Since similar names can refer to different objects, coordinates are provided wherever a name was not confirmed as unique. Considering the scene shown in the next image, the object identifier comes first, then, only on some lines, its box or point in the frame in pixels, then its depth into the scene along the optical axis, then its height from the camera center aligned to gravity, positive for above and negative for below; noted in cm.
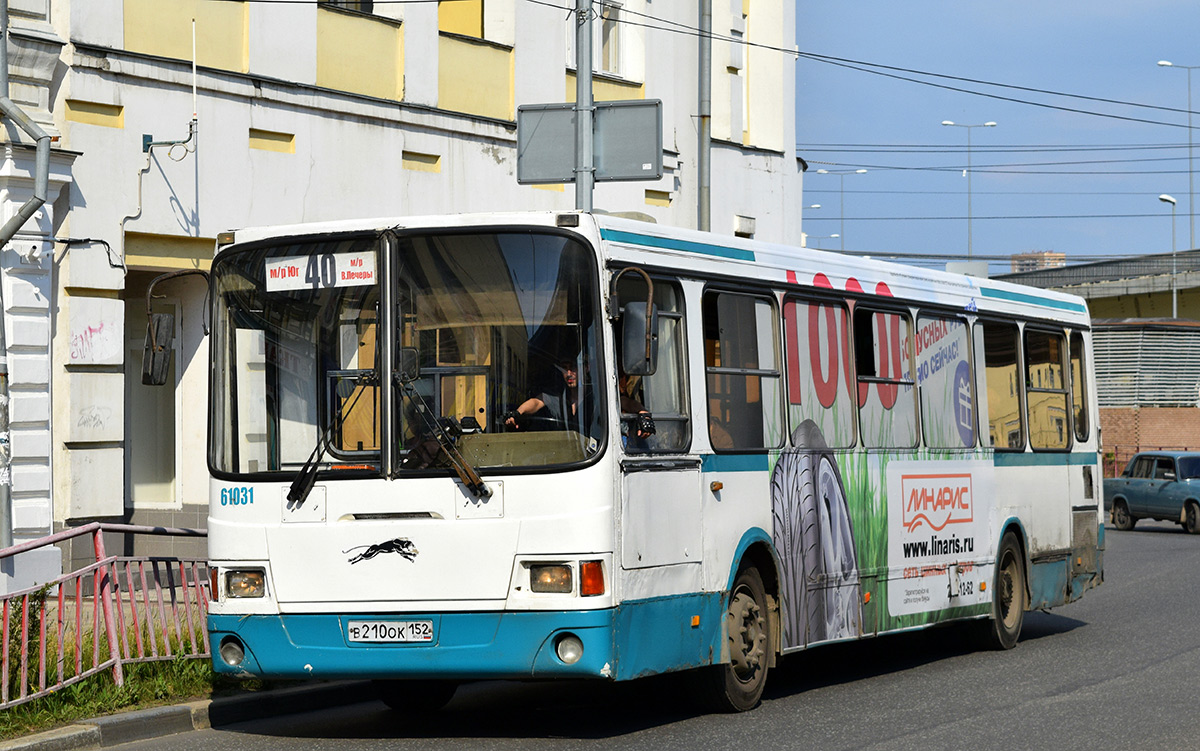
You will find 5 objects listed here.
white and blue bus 1781 +42
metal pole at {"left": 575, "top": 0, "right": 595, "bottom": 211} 3039 +371
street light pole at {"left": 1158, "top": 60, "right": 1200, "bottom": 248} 12115 +1138
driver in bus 1794 +70
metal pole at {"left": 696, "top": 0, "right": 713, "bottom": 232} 4294 +538
